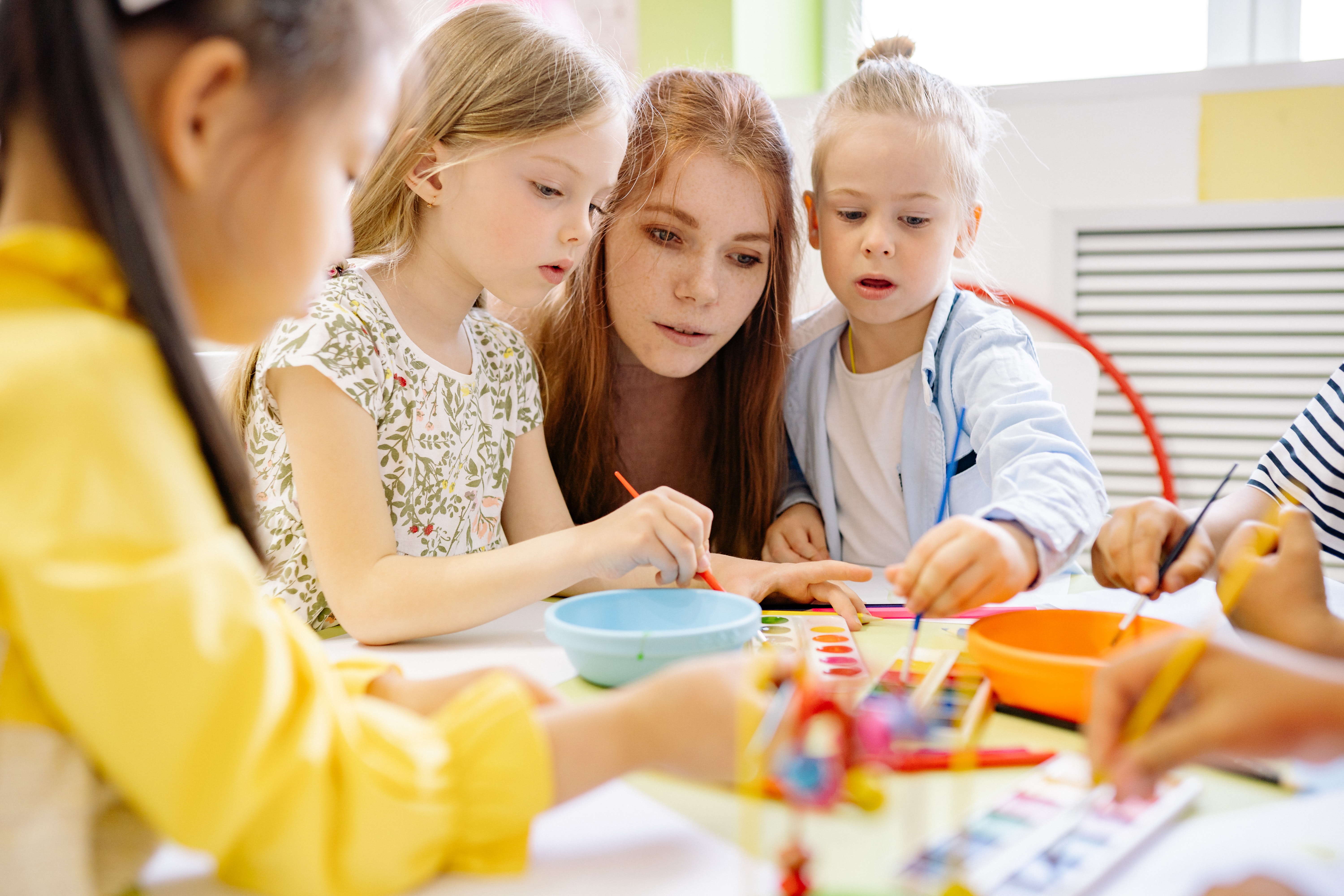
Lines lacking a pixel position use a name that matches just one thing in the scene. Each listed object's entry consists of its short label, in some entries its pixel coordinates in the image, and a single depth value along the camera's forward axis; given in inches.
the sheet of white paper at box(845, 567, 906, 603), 36.9
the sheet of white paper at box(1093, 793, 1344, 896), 16.1
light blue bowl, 25.3
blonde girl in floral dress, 32.3
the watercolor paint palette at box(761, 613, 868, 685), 26.9
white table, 16.5
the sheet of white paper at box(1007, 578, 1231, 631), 32.4
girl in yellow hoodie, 14.0
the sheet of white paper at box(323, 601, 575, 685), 28.5
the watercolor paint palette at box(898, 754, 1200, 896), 15.7
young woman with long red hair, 44.7
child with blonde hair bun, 42.5
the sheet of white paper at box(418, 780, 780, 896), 16.6
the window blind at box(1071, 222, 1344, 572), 74.9
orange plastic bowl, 22.5
